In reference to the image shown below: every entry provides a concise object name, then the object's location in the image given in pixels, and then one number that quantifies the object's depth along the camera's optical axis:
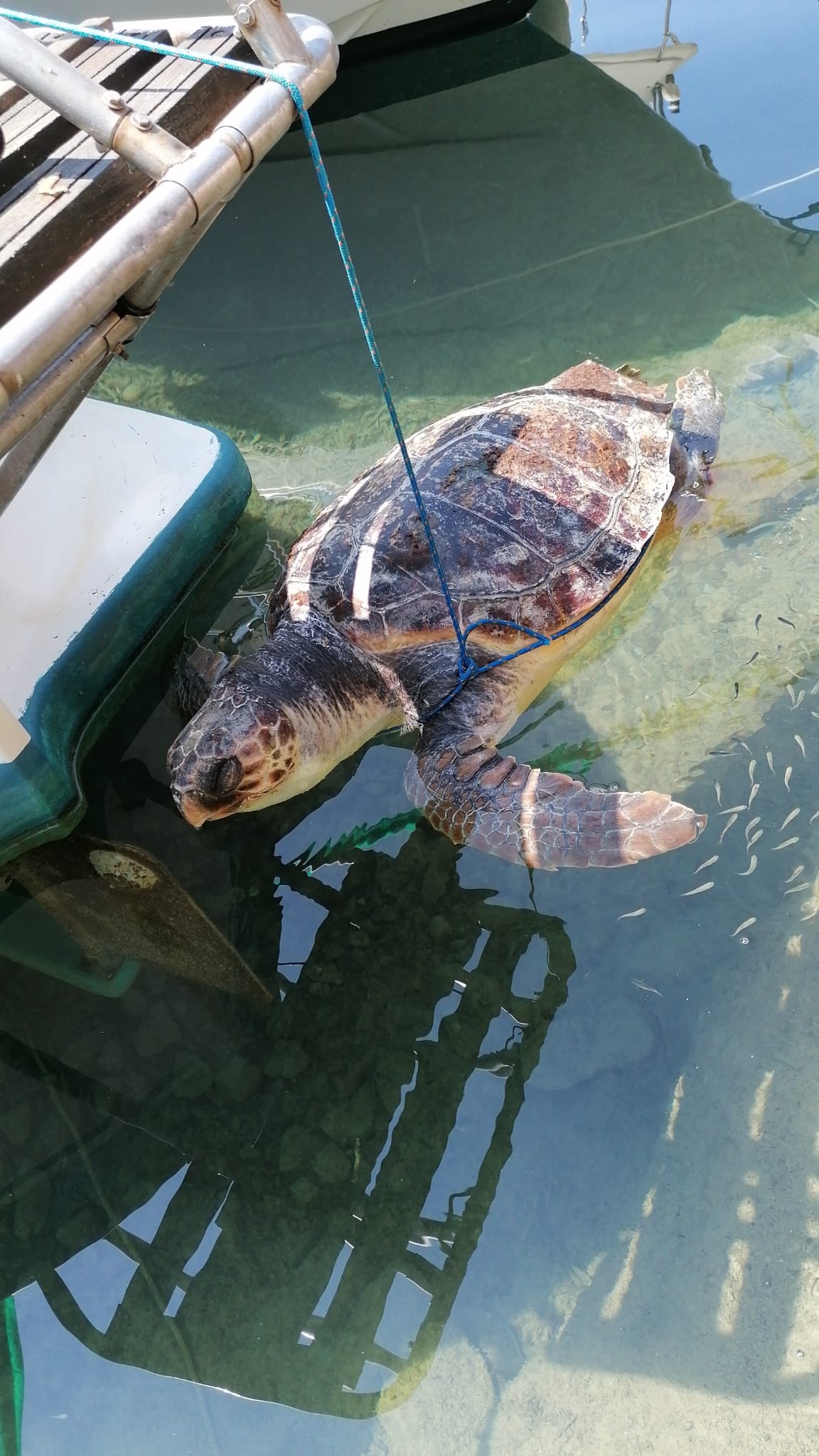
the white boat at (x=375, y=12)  4.55
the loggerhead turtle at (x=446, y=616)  2.47
